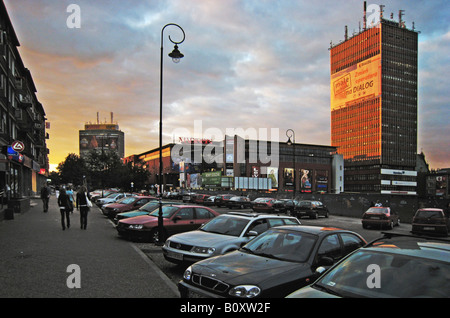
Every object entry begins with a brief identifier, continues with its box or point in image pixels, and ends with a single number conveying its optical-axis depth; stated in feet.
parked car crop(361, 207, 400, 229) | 69.50
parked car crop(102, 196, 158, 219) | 63.16
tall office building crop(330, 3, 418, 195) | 485.15
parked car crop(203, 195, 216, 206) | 145.37
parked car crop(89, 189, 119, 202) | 130.95
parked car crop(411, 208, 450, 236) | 58.85
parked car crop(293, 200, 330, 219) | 92.43
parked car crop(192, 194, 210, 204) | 146.37
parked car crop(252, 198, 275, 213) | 103.40
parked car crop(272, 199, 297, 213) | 101.72
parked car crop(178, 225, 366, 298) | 16.02
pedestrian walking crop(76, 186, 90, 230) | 48.32
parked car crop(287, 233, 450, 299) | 11.93
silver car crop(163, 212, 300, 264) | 25.38
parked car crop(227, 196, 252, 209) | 126.72
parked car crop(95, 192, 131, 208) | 93.04
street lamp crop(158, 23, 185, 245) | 44.37
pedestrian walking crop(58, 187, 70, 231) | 47.80
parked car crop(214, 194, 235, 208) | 130.21
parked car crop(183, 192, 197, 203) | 159.68
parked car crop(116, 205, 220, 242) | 39.88
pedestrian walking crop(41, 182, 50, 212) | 78.02
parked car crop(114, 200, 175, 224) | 49.83
